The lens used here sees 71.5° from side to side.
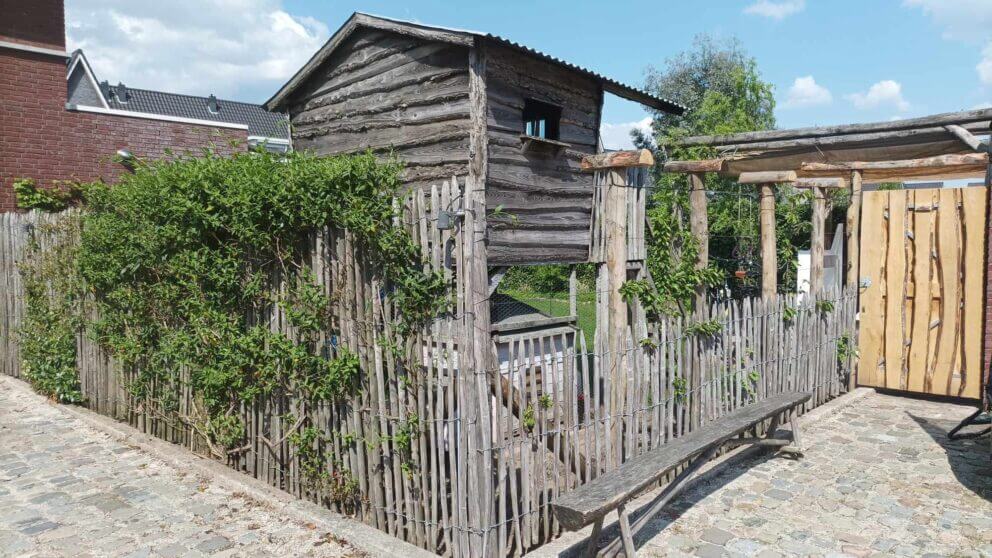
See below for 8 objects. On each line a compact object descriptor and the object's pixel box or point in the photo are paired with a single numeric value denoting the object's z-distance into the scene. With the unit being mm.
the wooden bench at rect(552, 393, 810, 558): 3680
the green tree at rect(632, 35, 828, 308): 5793
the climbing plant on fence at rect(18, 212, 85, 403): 7758
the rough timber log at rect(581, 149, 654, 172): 4766
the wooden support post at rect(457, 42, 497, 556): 4023
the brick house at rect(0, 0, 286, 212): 11359
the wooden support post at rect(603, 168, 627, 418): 4910
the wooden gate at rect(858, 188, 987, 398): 8250
